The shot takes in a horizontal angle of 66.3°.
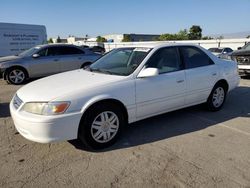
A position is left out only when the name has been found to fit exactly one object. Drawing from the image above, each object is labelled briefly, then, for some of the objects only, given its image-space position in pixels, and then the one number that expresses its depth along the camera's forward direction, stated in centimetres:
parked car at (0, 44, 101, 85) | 708
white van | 1015
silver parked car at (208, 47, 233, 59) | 1416
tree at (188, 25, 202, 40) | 4857
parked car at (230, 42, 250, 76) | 706
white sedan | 251
